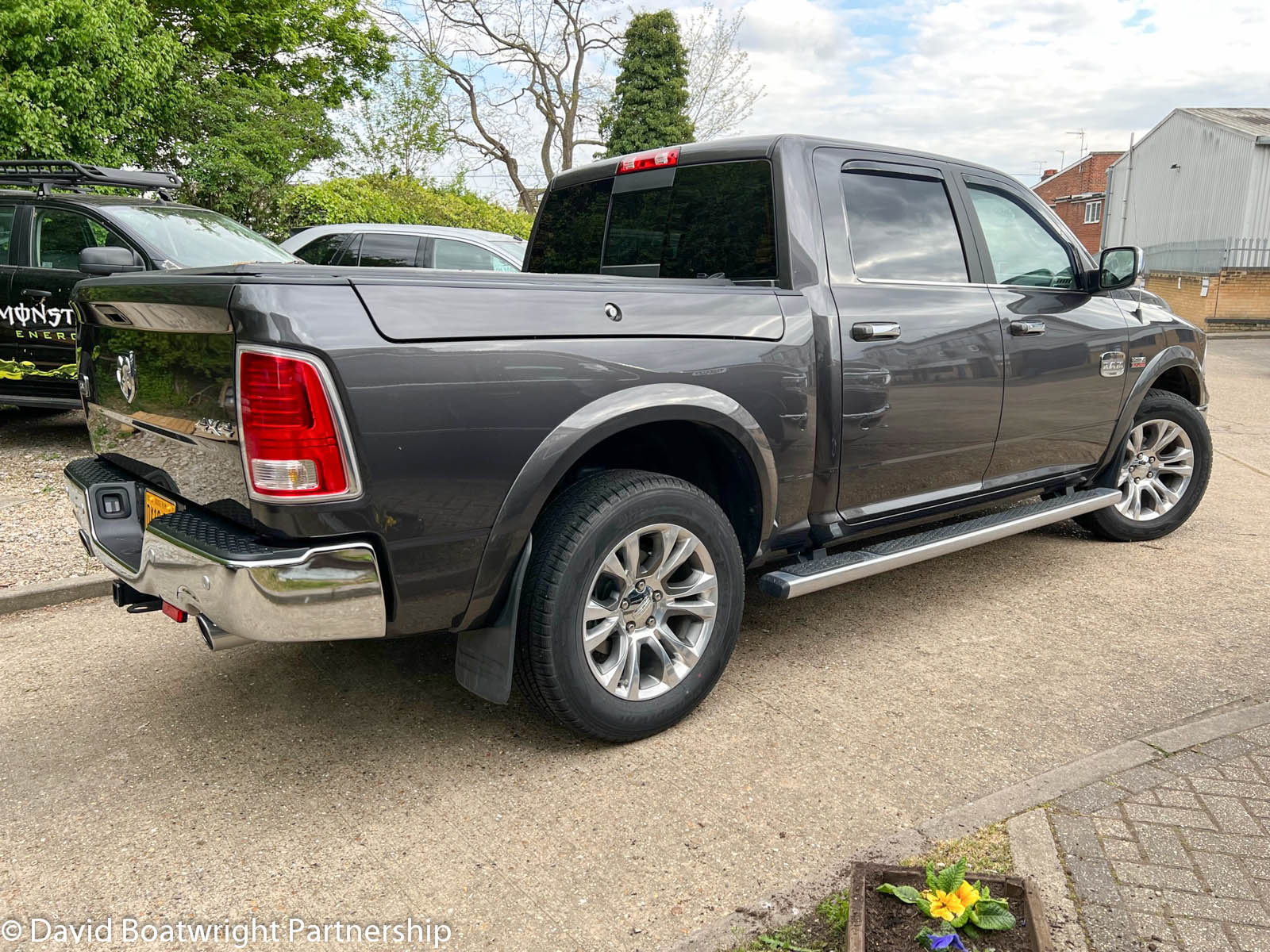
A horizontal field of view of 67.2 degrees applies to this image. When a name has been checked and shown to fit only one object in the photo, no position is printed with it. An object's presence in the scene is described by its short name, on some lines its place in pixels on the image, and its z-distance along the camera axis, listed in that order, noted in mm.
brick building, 48438
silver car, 9320
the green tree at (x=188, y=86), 10312
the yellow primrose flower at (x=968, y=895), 2156
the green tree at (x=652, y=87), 27016
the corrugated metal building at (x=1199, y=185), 28484
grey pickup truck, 2402
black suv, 6746
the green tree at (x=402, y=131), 20906
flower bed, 2121
